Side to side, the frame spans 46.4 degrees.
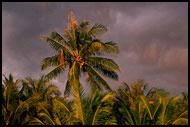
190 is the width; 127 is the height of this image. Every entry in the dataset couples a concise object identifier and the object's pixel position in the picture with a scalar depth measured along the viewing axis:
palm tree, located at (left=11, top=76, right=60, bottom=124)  12.54
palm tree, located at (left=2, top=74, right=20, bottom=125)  13.23
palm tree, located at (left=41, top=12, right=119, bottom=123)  15.11
